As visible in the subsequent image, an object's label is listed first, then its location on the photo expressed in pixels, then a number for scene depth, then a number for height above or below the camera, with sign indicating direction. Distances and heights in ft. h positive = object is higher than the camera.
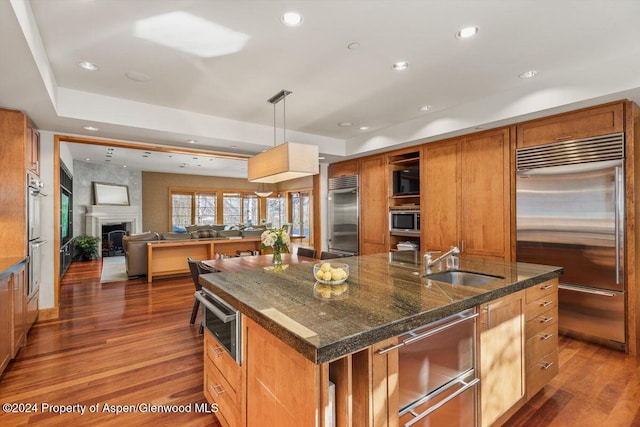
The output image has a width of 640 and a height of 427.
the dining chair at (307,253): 13.65 -1.77
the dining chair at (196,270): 10.69 -1.97
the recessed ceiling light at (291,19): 6.74 +4.27
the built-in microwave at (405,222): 15.49 -0.53
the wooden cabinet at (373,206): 17.11 +0.36
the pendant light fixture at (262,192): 32.05 +2.21
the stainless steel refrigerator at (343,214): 18.92 -0.10
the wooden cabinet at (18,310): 8.71 -2.78
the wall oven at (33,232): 10.48 -0.59
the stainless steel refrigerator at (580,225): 9.69 -0.48
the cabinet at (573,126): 9.70 +2.85
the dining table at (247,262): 10.91 -1.86
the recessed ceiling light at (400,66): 9.00 +4.27
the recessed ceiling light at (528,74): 9.57 +4.23
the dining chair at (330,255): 12.44 -1.72
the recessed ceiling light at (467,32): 7.31 +4.25
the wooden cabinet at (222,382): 5.48 -3.28
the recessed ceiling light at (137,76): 9.42 +4.25
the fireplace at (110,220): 29.43 -0.56
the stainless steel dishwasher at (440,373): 4.52 -2.57
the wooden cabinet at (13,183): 10.07 +1.06
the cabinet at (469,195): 12.29 +0.69
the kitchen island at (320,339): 3.74 -1.59
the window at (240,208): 38.52 +0.68
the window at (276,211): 38.29 +0.28
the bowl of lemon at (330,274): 6.40 -1.28
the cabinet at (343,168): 18.98 +2.78
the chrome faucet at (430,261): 7.84 -1.32
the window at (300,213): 34.17 -0.02
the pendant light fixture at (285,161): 10.37 +1.82
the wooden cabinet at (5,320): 7.80 -2.72
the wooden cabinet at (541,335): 6.82 -2.85
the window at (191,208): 35.17 +0.68
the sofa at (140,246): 19.93 -2.02
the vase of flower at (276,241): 10.50 -0.93
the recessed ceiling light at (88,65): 8.81 +4.27
